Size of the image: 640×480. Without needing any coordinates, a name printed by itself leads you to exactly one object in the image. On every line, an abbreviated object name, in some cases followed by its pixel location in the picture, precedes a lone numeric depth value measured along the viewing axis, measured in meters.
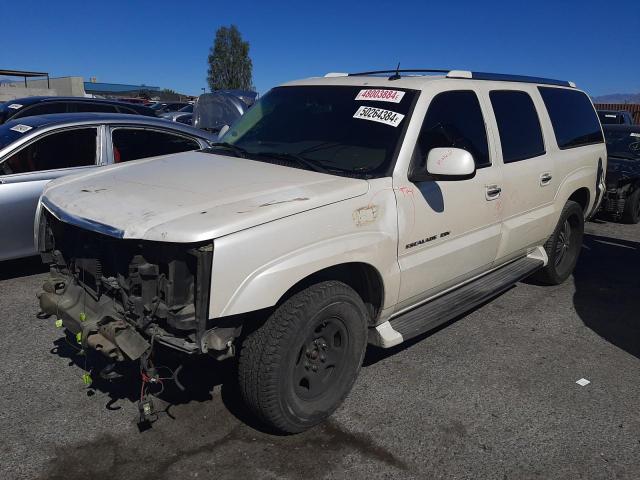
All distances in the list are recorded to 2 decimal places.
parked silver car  4.89
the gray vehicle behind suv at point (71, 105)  9.90
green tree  68.12
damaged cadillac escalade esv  2.51
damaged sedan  8.66
